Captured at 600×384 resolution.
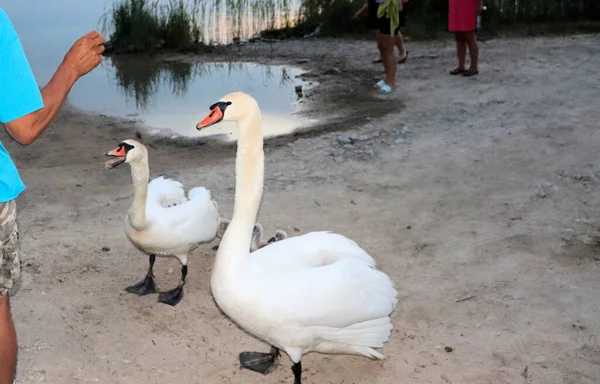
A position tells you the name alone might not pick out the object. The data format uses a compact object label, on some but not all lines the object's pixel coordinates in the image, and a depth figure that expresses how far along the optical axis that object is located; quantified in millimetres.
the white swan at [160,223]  4531
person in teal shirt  2617
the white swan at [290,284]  3365
